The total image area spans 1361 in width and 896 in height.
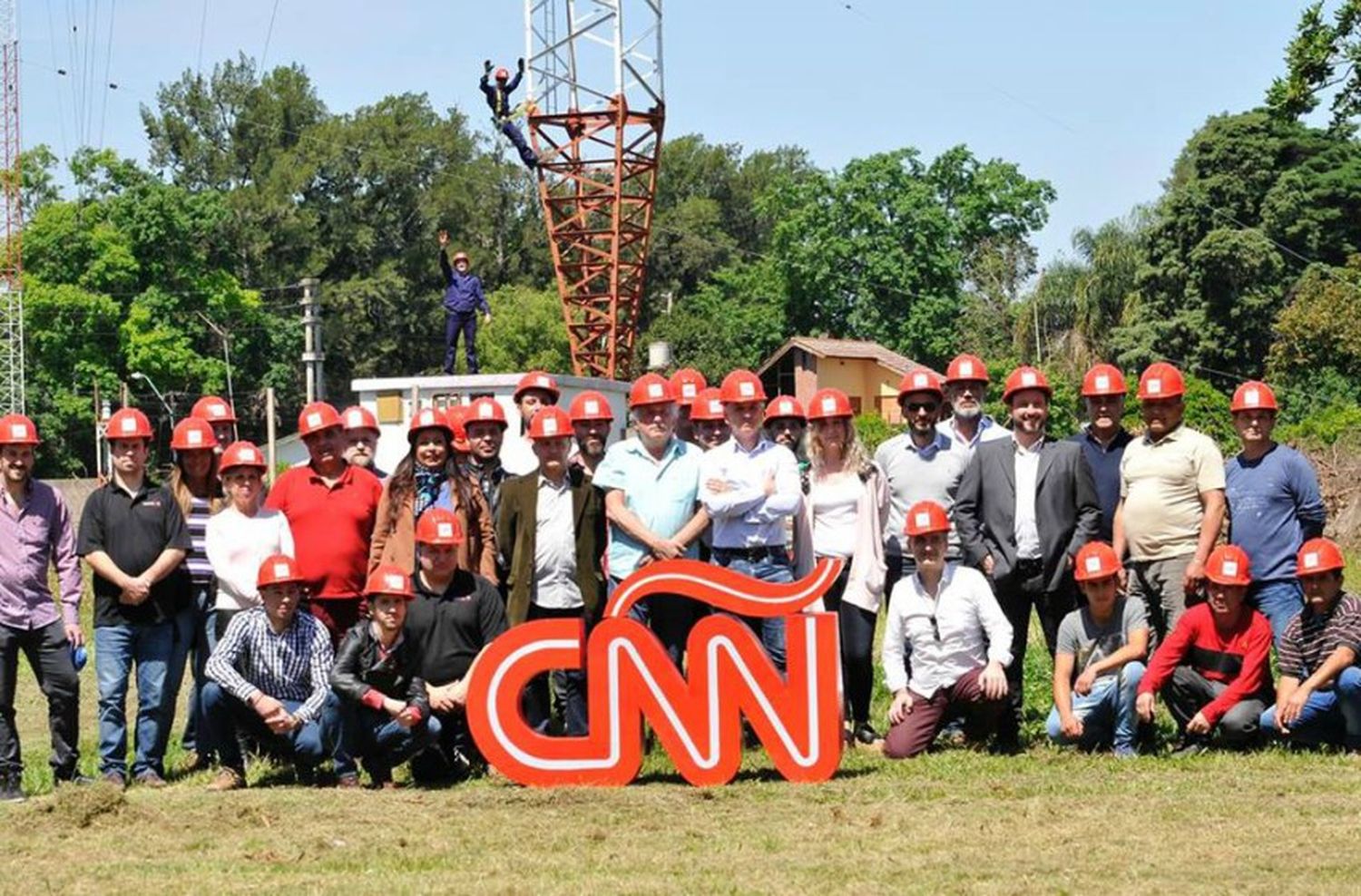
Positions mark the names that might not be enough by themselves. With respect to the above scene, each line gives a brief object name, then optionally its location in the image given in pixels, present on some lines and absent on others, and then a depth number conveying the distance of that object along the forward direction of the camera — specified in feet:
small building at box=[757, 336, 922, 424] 203.82
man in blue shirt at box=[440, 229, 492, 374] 90.33
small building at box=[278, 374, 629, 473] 102.53
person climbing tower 133.18
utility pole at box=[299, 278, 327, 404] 138.00
